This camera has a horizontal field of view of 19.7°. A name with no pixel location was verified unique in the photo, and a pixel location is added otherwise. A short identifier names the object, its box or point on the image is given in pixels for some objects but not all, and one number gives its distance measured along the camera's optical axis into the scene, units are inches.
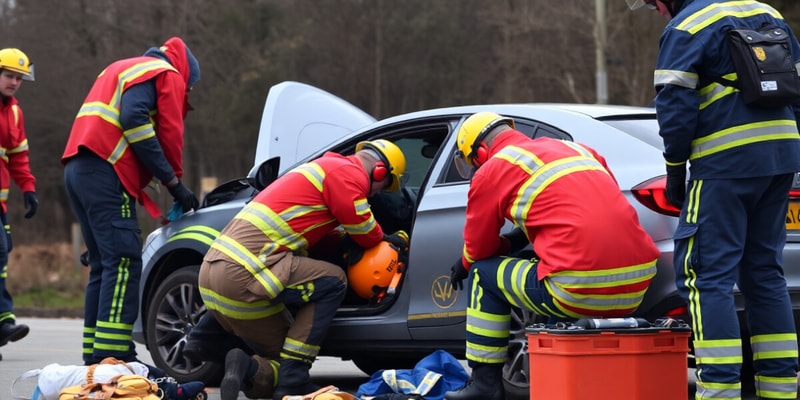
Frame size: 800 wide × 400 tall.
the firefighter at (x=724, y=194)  357.1
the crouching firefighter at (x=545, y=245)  392.9
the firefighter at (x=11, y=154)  671.8
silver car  423.8
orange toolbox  355.7
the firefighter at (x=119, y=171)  528.5
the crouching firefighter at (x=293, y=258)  472.7
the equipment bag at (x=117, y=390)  417.5
